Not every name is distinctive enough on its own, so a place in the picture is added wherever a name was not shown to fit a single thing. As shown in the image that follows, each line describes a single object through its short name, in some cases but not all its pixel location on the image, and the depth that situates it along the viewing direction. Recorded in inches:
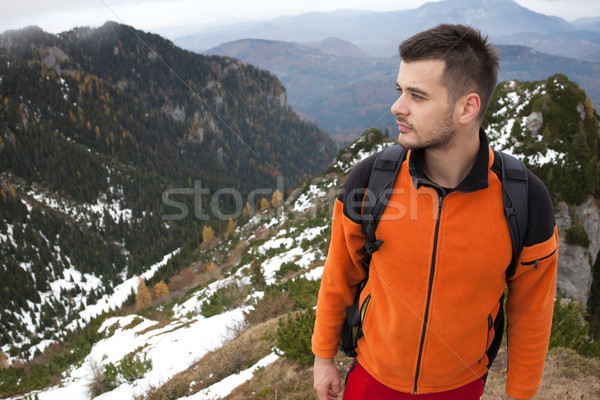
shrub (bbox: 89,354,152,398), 283.6
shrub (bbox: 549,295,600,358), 196.9
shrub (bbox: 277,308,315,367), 201.3
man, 66.8
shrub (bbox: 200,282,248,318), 411.5
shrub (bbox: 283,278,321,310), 300.5
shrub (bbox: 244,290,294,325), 315.3
